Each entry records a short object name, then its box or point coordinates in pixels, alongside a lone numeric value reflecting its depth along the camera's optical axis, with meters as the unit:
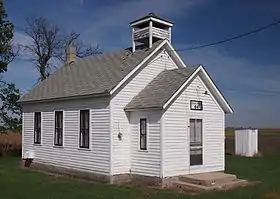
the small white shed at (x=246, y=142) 35.19
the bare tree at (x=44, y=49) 44.74
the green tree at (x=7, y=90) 32.09
